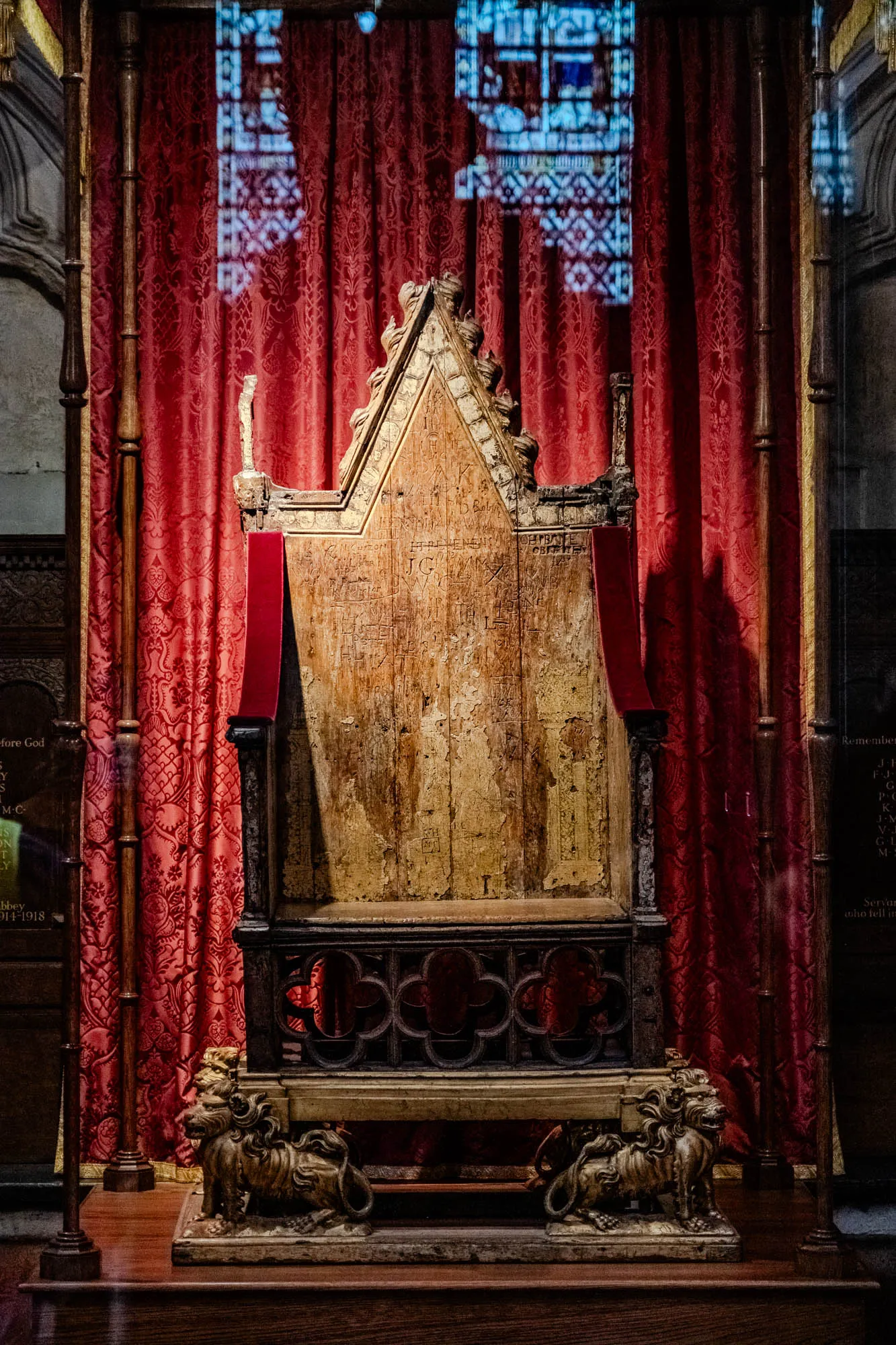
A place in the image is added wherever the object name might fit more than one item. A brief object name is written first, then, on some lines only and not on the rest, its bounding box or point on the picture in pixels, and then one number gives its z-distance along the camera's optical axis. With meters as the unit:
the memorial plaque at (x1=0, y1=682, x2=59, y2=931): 4.13
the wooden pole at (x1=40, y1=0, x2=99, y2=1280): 3.73
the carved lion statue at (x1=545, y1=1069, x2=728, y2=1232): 3.77
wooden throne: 4.25
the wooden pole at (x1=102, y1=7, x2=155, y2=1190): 4.44
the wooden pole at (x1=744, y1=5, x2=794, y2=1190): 4.43
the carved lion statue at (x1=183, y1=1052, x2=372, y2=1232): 3.76
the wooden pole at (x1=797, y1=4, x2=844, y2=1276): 3.72
